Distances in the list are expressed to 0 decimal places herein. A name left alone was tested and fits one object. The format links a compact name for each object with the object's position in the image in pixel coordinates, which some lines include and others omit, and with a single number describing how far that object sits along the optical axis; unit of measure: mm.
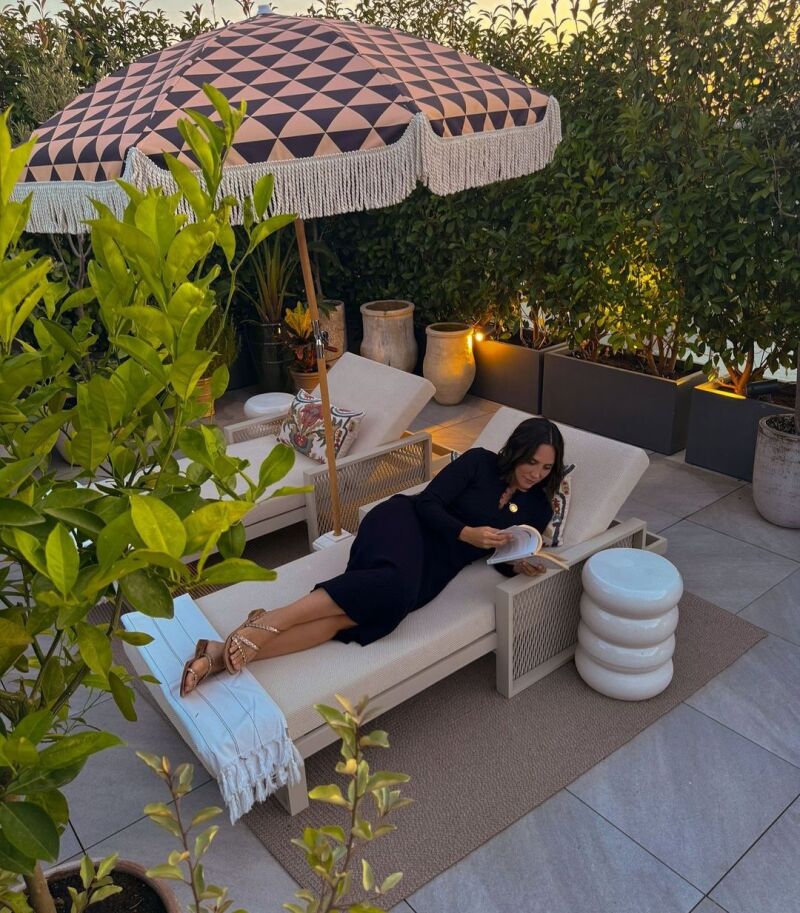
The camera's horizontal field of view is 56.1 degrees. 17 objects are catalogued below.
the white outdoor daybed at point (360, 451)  3980
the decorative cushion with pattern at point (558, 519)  3229
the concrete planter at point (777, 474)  4117
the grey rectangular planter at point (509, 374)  6102
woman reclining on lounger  2648
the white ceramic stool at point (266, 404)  5070
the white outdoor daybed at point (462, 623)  2562
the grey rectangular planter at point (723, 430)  4711
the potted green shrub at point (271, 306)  6776
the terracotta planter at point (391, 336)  6566
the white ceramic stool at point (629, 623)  2822
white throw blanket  2324
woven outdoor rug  2428
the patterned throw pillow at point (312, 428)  4277
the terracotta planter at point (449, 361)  6238
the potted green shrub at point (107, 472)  718
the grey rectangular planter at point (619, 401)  5238
